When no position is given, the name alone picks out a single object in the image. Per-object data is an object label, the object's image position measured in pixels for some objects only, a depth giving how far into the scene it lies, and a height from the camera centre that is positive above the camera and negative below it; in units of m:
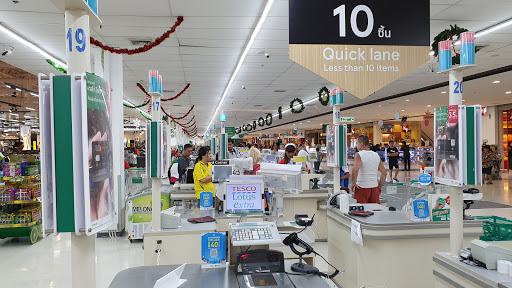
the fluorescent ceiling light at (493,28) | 6.27 +1.88
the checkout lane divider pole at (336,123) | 5.42 -0.09
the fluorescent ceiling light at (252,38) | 5.39 +1.88
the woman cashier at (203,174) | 5.54 -0.47
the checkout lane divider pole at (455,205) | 2.62 -0.48
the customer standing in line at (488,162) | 14.57 -0.94
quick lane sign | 2.95 +0.79
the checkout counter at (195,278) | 2.21 -0.82
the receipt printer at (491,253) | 2.33 -0.72
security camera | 7.11 +1.81
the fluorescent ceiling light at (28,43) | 6.31 +1.93
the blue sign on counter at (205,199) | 4.43 -0.66
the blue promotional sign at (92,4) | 1.59 +0.59
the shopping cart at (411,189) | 3.99 -0.62
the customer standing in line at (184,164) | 8.34 -0.47
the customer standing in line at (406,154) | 19.91 -0.80
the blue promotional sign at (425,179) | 3.73 -0.40
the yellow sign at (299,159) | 8.22 -0.40
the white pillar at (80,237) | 1.56 -0.39
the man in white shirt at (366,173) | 5.21 -0.47
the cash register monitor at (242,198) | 3.82 -0.57
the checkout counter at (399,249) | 3.71 -1.10
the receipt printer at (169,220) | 3.79 -0.77
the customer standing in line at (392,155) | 16.41 -0.69
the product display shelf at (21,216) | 6.39 -1.19
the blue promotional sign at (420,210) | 3.78 -0.71
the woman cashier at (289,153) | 7.28 -0.23
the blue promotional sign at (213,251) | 2.42 -0.70
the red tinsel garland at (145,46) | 5.79 +1.60
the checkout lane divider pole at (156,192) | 3.78 -0.49
